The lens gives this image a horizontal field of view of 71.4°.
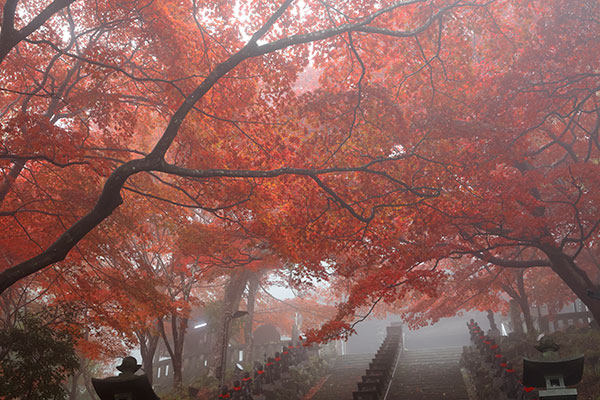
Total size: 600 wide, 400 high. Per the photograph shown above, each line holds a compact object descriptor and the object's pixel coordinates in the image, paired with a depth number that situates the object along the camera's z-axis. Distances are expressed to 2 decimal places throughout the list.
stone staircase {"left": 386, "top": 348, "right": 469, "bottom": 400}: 14.39
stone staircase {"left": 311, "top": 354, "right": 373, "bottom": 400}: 16.23
